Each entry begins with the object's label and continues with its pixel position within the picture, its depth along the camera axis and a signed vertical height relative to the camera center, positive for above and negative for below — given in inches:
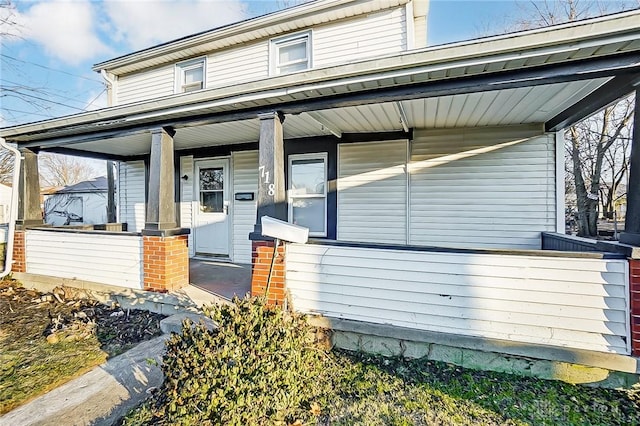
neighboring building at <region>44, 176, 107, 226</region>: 700.0 +16.5
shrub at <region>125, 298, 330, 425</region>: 69.3 -40.5
